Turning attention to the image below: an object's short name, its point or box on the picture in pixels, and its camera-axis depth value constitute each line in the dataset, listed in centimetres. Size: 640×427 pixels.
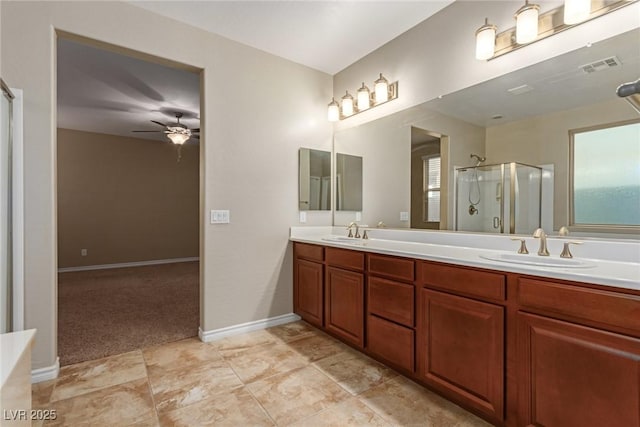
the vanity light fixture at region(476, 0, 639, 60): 156
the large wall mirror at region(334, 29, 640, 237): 158
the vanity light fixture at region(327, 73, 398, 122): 270
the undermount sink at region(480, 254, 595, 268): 146
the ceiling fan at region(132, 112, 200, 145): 441
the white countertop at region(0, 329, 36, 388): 81
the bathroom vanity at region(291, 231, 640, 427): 111
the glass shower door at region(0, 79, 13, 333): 175
